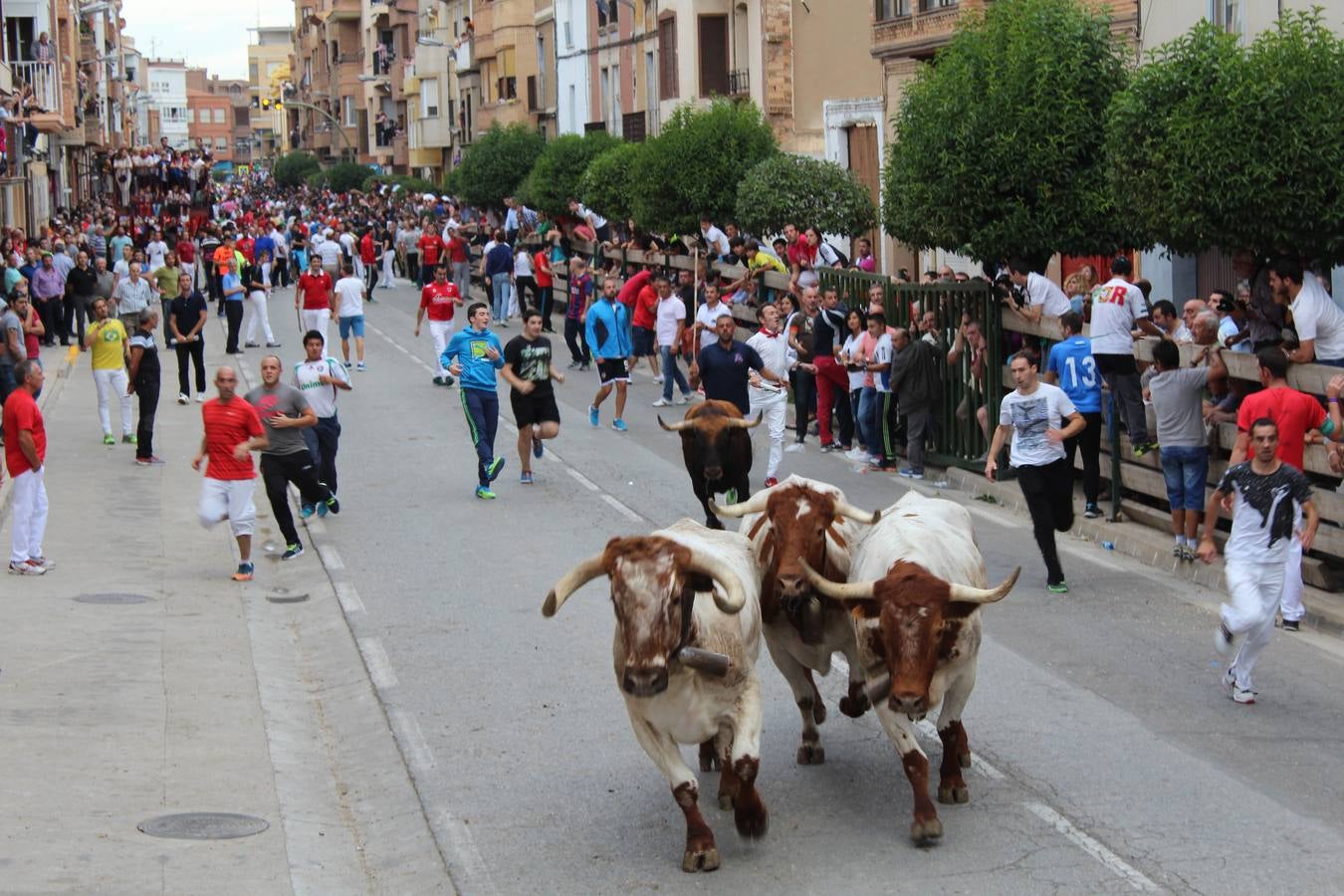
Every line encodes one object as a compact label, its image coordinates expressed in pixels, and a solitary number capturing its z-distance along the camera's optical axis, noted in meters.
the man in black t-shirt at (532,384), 18.94
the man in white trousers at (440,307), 28.25
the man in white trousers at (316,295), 29.94
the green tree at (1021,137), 18.72
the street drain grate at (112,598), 14.61
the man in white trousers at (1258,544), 10.82
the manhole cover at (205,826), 9.03
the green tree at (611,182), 37.47
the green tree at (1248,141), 15.02
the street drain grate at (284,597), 14.96
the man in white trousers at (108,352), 22.00
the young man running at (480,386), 18.62
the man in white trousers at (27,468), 14.90
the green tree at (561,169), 42.53
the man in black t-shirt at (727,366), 17.55
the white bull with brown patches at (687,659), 8.01
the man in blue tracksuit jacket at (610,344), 23.11
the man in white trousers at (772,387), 18.30
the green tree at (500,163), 52.12
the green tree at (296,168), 117.44
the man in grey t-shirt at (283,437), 16.09
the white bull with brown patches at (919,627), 8.15
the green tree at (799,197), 28.14
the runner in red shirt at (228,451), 15.14
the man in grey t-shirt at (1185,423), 15.01
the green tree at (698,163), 31.89
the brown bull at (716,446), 14.70
